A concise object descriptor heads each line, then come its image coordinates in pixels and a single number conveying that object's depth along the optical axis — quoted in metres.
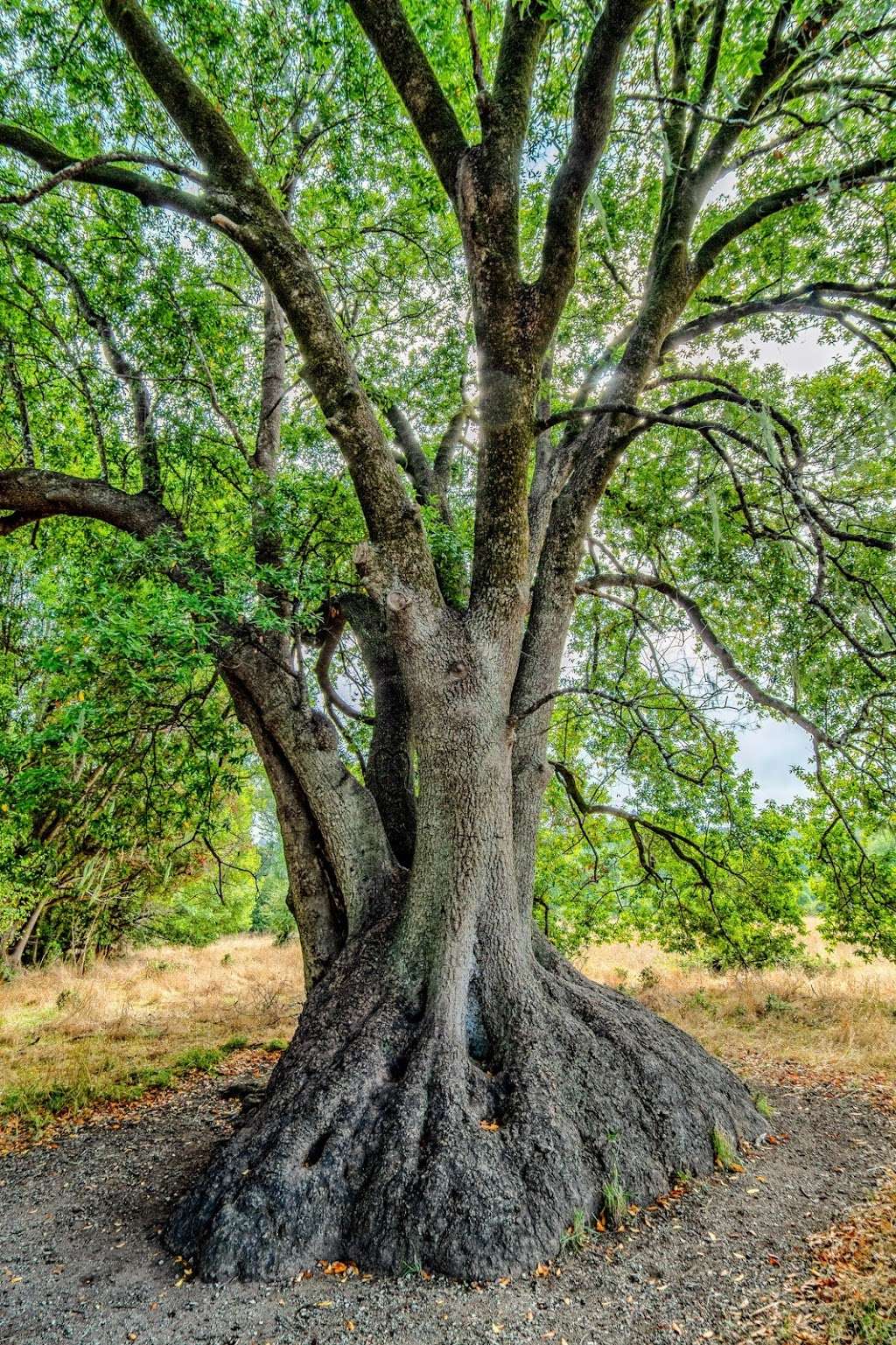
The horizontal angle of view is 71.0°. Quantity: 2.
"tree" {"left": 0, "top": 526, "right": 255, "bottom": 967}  3.35
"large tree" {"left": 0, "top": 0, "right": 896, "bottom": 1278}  3.50
